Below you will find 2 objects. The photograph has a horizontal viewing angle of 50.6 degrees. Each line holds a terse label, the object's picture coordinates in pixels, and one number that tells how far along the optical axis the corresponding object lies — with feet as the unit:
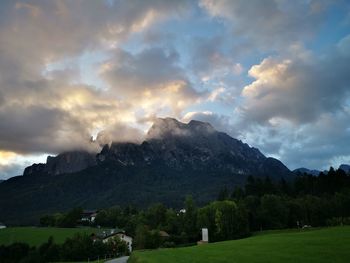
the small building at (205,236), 345.92
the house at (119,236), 444.31
